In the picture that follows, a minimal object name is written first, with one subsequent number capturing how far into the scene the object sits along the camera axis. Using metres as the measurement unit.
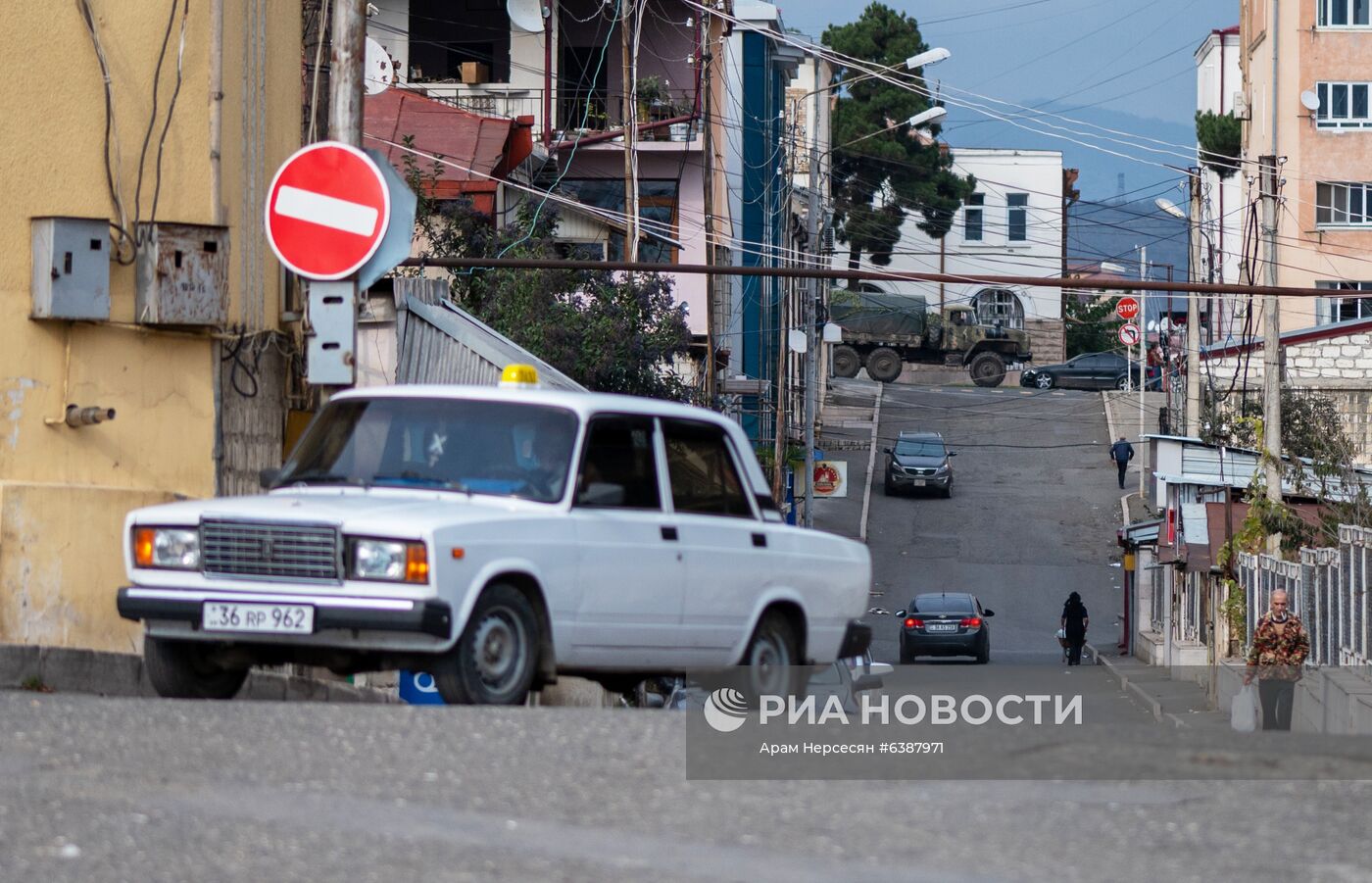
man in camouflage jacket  19.45
